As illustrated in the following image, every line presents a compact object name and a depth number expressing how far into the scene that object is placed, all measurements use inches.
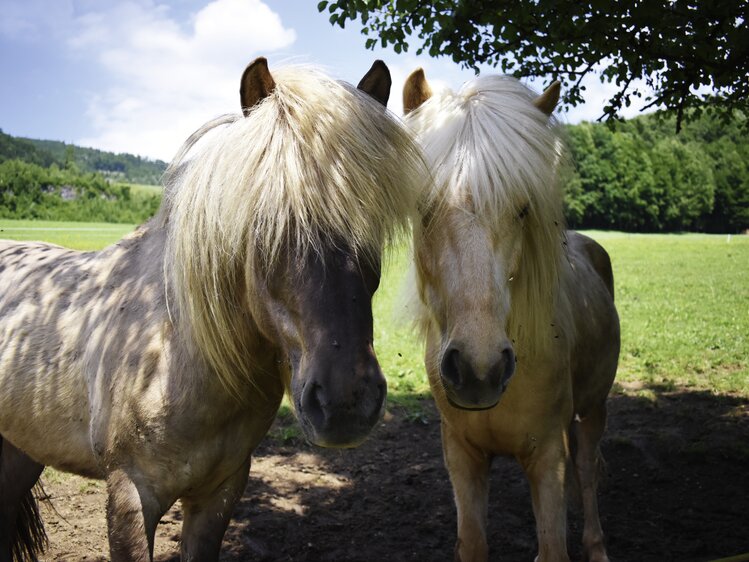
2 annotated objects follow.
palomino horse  88.7
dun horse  69.9
